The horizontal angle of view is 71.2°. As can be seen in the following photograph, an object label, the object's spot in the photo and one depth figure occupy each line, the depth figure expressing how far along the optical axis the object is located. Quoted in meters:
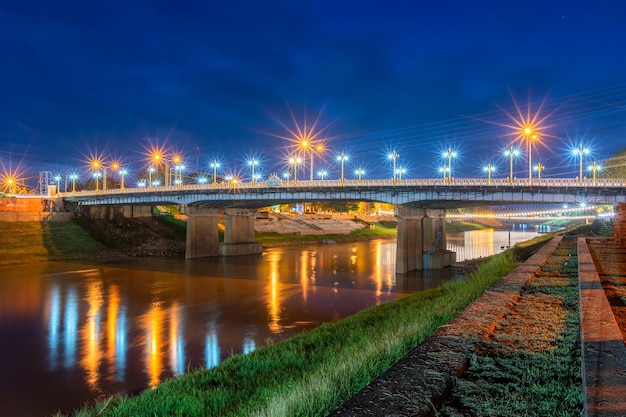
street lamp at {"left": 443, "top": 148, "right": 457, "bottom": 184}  55.17
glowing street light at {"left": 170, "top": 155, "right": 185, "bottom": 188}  87.06
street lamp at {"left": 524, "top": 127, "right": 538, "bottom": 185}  50.48
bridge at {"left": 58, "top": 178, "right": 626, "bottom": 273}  46.06
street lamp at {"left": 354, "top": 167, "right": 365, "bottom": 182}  74.76
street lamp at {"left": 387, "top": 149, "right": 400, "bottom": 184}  53.56
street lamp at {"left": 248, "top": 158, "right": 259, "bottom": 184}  83.75
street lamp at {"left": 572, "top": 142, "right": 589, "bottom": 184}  51.16
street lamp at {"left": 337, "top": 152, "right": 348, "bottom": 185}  57.38
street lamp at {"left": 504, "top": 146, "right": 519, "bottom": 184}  49.19
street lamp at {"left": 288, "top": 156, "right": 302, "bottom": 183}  75.65
